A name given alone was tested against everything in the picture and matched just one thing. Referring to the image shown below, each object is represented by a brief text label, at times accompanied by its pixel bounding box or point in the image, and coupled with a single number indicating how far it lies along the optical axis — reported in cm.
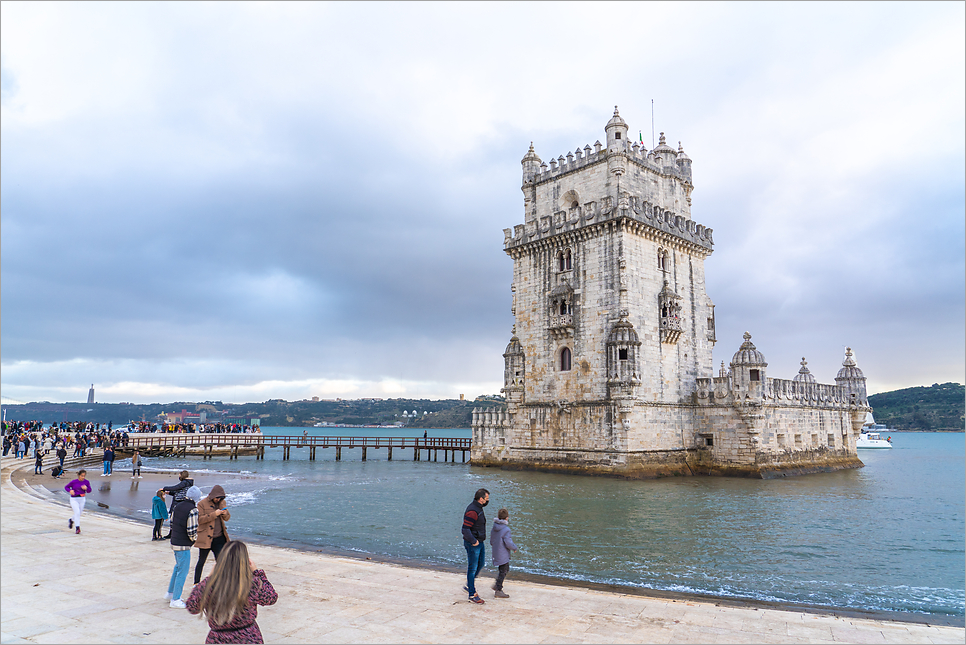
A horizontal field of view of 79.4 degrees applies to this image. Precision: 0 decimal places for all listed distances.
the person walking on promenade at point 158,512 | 1415
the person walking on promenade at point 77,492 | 1366
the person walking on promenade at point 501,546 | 979
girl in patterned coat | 487
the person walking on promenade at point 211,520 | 875
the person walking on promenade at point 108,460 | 3272
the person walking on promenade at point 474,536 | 941
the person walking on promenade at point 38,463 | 2992
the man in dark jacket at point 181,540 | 840
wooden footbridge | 5569
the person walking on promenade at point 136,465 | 3275
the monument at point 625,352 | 3575
